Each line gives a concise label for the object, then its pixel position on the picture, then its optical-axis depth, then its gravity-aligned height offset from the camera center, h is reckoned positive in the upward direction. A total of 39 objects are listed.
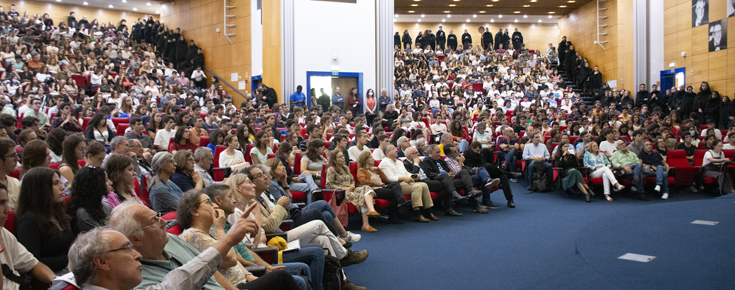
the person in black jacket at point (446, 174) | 6.15 -0.44
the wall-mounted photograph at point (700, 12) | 12.75 +3.07
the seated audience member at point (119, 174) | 3.14 -0.20
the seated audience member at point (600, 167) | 7.15 -0.42
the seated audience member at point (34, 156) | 3.26 -0.09
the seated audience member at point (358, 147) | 6.49 -0.10
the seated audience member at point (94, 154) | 3.63 -0.09
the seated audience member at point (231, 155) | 5.73 -0.16
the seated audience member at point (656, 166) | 7.33 -0.43
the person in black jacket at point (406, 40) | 19.48 +3.68
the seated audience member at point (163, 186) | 3.61 -0.32
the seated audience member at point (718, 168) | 7.30 -0.46
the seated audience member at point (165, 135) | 6.65 +0.08
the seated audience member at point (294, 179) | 5.45 -0.42
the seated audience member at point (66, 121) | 6.51 +0.26
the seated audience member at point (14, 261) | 2.04 -0.49
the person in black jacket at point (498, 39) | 19.59 +3.70
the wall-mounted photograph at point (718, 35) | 12.24 +2.40
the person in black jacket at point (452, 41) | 19.53 +3.64
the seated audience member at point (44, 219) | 2.32 -0.35
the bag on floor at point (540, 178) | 7.58 -0.59
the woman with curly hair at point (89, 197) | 2.63 -0.28
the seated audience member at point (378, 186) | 5.57 -0.51
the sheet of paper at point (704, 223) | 4.29 -0.72
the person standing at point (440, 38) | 19.36 +3.72
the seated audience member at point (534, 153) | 7.79 -0.24
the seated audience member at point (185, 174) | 3.96 -0.25
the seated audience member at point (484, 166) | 6.71 -0.37
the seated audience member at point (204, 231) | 2.40 -0.43
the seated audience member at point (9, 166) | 2.96 -0.13
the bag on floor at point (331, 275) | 3.28 -0.86
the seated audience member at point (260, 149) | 5.99 -0.10
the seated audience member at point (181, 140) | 6.13 +0.01
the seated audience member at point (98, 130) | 6.21 +0.14
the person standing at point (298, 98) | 11.89 +0.95
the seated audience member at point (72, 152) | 3.59 -0.07
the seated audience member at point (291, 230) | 3.53 -0.59
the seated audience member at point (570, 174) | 7.13 -0.50
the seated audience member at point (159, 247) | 1.84 -0.39
